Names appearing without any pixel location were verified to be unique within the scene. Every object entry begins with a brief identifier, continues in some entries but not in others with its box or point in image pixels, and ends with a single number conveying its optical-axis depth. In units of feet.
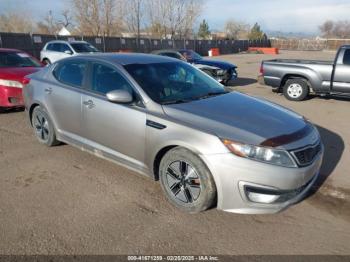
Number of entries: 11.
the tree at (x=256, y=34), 250.98
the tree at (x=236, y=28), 337.31
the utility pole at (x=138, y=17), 161.17
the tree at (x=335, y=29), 410.52
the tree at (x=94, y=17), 143.13
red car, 25.08
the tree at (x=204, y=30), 268.19
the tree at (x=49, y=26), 200.97
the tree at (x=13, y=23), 185.37
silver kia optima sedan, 10.57
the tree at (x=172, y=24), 172.14
